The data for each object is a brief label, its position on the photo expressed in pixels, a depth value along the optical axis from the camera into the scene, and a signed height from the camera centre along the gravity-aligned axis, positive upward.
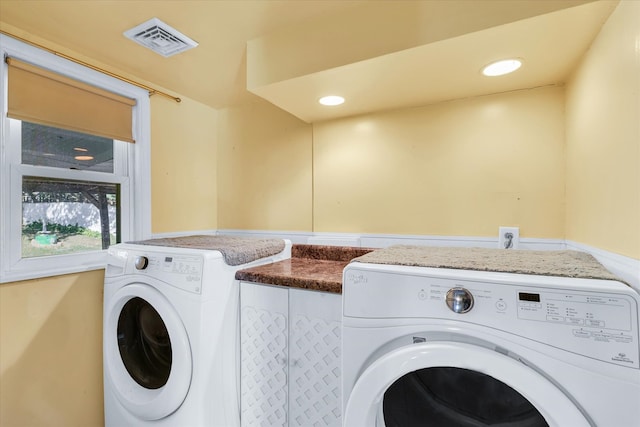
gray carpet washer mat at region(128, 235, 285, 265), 1.35 -0.16
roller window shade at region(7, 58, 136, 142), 1.38 +0.59
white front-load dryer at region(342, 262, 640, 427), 0.63 -0.33
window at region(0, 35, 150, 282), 1.37 +0.24
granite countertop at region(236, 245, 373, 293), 1.20 -0.28
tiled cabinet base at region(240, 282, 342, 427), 1.15 -0.59
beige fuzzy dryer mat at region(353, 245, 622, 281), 0.80 -0.16
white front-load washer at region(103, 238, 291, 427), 1.19 -0.54
